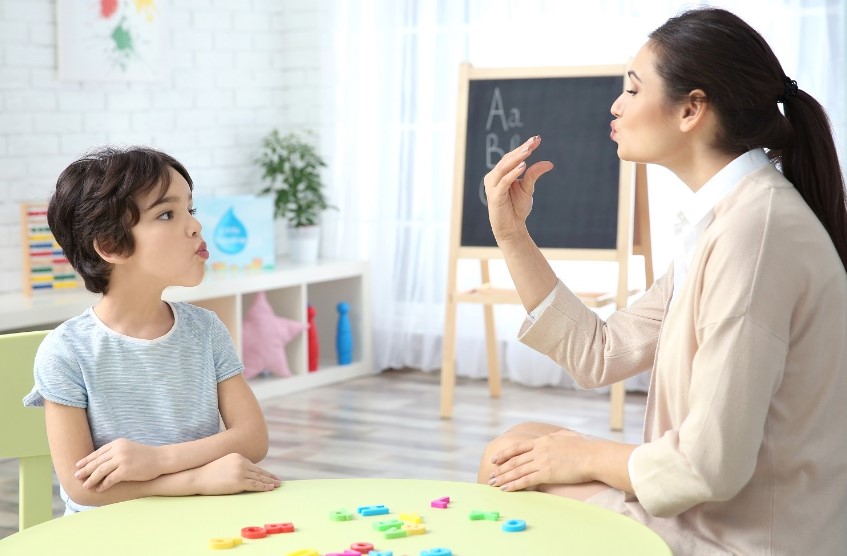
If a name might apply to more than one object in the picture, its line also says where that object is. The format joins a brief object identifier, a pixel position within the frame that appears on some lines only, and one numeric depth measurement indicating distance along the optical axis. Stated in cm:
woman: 140
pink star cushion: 498
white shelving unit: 405
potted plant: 530
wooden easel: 426
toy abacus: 432
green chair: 176
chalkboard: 435
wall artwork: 464
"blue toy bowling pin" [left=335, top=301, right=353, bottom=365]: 535
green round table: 127
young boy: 165
